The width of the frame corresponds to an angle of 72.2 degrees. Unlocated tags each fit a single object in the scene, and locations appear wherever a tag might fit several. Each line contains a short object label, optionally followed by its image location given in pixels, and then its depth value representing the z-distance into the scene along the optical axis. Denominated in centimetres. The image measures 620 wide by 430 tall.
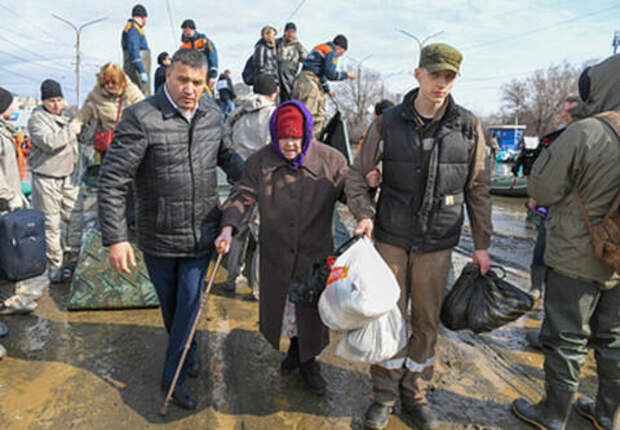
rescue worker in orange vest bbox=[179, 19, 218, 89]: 709
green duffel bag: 381
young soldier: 231
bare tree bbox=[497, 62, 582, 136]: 4212
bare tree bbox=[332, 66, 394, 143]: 5009
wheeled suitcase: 312
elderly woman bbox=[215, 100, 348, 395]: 259
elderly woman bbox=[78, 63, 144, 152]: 399
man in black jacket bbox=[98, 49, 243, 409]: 231
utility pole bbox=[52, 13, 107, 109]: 2917
